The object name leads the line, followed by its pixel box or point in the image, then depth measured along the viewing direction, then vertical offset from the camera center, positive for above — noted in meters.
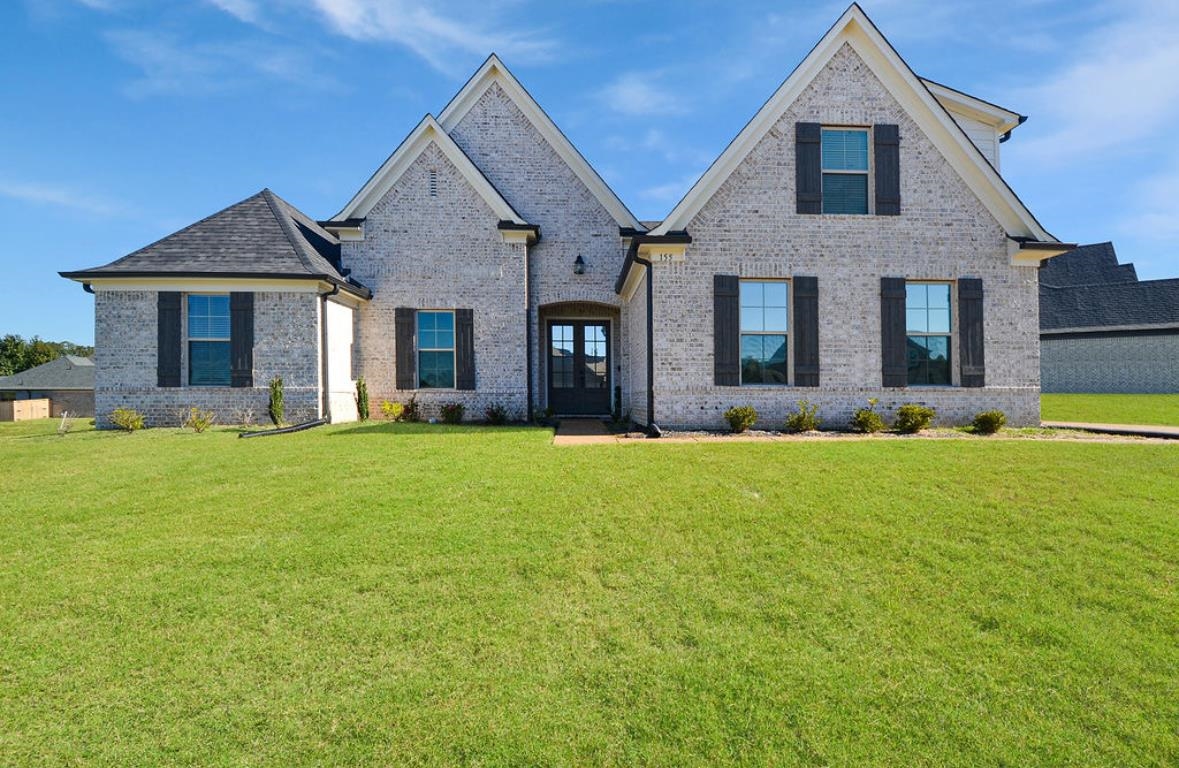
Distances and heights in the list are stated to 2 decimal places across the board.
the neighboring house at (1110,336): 23.11 +1.97
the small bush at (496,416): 13.22 -0.67
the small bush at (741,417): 10.05 -0.56
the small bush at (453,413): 13.21 -0.59
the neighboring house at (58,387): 35.25 +0.27
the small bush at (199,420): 10.97 -0.61
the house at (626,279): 10.50 +2.26
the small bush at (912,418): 10.05 -0.60
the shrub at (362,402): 13.52 -0.32
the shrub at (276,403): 11.80 -0.29
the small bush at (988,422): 9.85 -0.68
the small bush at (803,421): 10.20 -0.65
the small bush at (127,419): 11.22 -0.58
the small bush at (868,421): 10.09 -0.66
